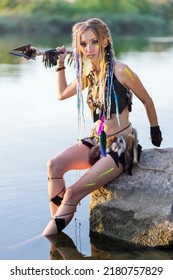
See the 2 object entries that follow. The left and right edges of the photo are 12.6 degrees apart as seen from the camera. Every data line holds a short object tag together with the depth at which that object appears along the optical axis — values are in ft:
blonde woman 18.56
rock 18.04
